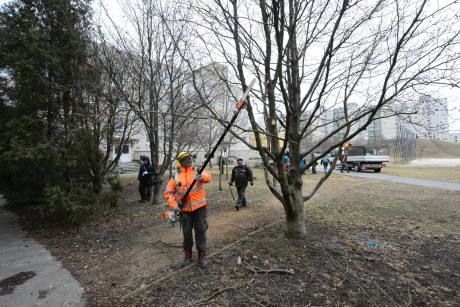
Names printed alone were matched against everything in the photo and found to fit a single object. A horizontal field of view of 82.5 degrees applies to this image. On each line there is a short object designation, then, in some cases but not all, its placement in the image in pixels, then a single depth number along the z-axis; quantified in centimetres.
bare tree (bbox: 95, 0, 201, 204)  832
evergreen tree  625
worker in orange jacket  420
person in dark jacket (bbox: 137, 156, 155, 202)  996
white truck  2155
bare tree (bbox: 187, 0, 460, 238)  384
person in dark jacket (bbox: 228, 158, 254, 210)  854
